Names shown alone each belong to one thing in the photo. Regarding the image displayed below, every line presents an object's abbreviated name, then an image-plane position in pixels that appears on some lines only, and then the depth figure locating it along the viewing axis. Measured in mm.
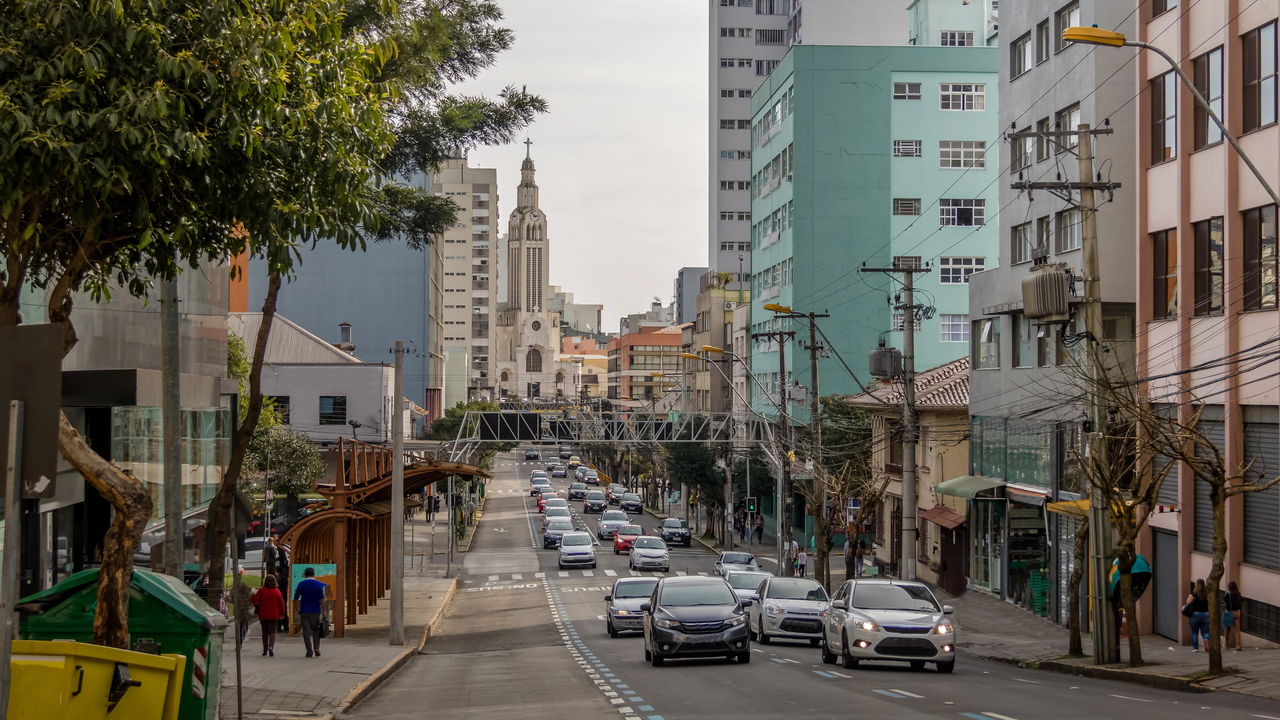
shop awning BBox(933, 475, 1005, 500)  38219
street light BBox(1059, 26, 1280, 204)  16719
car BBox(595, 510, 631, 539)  71500
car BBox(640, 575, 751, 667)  21531
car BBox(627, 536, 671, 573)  51969
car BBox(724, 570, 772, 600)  36219
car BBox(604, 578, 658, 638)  31125
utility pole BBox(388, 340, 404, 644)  27344
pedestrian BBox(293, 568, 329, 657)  22719
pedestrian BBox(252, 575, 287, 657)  22281
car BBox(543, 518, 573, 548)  68625
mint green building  67375
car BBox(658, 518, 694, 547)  69938
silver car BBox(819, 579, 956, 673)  20703
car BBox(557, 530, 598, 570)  57125
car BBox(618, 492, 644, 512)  91688
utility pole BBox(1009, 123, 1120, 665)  21797
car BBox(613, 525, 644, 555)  65438
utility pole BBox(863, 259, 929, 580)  32312
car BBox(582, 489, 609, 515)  90062
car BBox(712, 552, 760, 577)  45606
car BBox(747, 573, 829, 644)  28094
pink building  24266
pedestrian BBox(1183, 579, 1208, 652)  24859
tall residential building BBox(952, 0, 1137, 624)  32500
